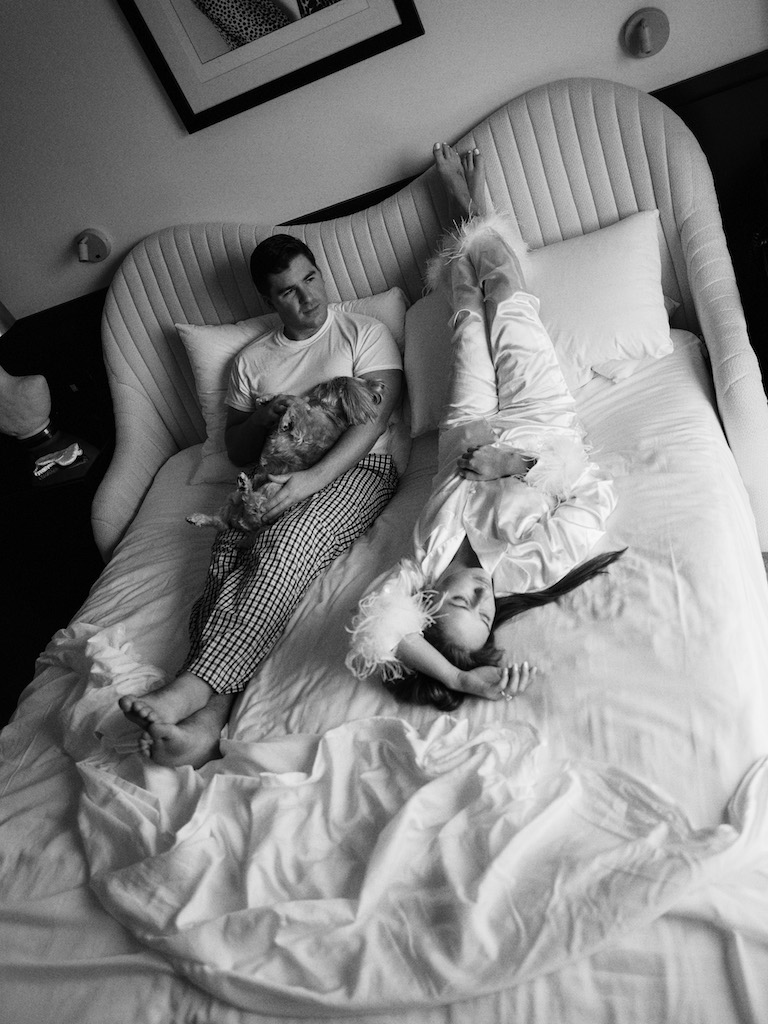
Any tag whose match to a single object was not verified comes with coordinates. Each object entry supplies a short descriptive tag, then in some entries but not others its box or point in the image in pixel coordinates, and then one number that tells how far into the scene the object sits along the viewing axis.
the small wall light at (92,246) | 2.78
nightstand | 2.66
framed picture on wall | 2.30
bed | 1.00
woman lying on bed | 1.46
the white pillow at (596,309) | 2.10
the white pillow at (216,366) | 2.51
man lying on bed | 1.58
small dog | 2.08
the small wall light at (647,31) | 2.14
